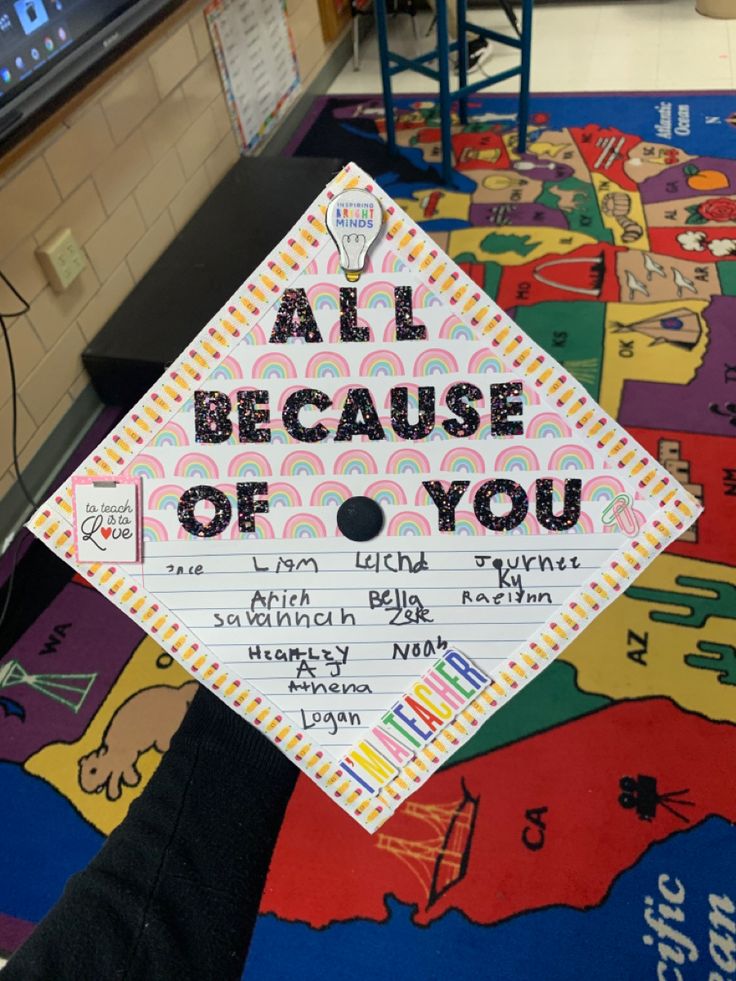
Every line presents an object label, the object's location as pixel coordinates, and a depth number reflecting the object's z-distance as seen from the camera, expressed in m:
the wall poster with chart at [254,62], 2.21
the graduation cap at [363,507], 0.53
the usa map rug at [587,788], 1.06
